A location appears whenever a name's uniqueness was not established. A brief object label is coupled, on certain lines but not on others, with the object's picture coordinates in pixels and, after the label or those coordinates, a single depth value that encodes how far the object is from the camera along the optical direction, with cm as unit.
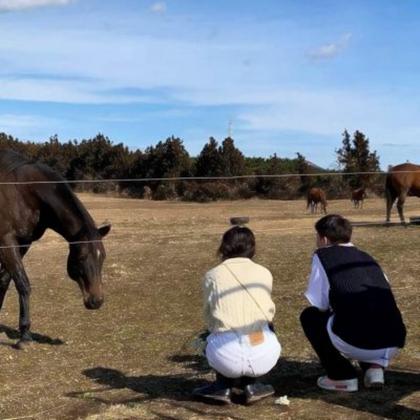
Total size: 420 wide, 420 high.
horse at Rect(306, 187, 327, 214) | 2128
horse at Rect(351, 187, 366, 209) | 2184
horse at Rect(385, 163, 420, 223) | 1686
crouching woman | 422
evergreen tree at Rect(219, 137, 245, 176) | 3350
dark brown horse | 629
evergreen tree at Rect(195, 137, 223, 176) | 3362
